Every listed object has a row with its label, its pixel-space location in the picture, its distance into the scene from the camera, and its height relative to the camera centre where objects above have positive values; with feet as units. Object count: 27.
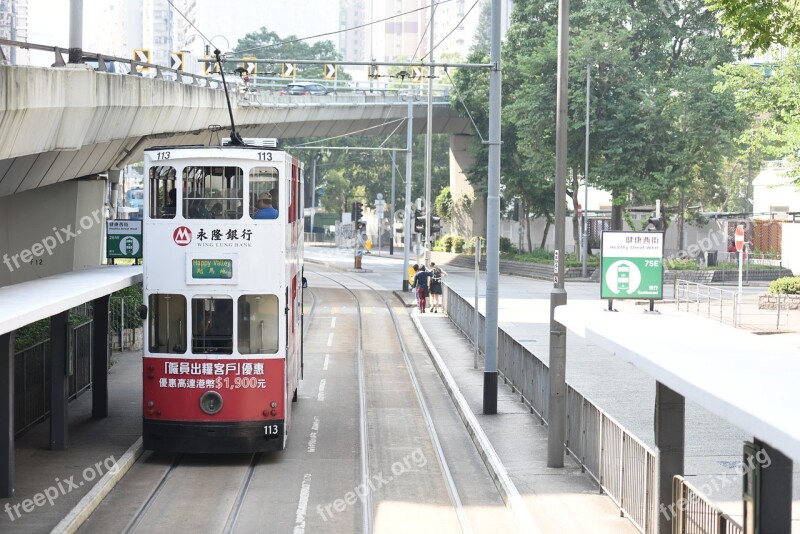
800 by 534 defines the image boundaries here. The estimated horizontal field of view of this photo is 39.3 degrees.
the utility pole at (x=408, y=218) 168.23 +1.99
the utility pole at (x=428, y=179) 150.14 +7.20
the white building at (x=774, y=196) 241.14 +8.47
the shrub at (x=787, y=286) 136.36 -6.40
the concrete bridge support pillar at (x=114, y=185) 108.27 +4.28
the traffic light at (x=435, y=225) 151.74 +0.80
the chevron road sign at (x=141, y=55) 129.39 +21.78
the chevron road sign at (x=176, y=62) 118.61 +17.80
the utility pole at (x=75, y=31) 65.10 +11.75
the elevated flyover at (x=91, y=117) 54.08 +7.06
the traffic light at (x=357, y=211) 234.99 +4.05
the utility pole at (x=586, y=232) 184.03 +0.00
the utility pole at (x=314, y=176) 350.02 +17.18
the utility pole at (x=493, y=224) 68.13 +0.46
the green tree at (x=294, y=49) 418.51 +69.92
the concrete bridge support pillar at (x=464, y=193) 245.86 +8.39
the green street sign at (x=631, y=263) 49.67 -1.38
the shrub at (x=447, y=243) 255.09 -2.76
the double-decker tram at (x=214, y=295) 54.39 -3.21
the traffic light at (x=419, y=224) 148.66 +0.89
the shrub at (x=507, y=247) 233.76 -3.28
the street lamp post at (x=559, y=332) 53.78 -4.84
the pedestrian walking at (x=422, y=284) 137.80 -6.60
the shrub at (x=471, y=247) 241.14 -3.45
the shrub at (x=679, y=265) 187.49 -5.42
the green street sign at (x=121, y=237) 88.84 -0.68
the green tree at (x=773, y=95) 115.94 +15.18
